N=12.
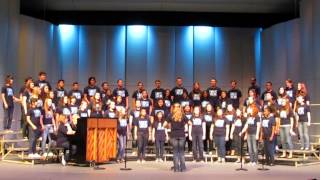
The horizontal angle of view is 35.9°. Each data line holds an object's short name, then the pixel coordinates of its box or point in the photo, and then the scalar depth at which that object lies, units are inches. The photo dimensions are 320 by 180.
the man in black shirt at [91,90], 609.0
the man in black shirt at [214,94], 620.1
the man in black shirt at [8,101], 583.5
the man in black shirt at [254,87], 634.7
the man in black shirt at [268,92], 598.1
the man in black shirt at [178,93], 622.2
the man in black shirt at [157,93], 624.3
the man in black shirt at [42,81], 578.9
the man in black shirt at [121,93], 617.8
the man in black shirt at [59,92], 595.7
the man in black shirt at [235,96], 625.0
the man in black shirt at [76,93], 599.6
